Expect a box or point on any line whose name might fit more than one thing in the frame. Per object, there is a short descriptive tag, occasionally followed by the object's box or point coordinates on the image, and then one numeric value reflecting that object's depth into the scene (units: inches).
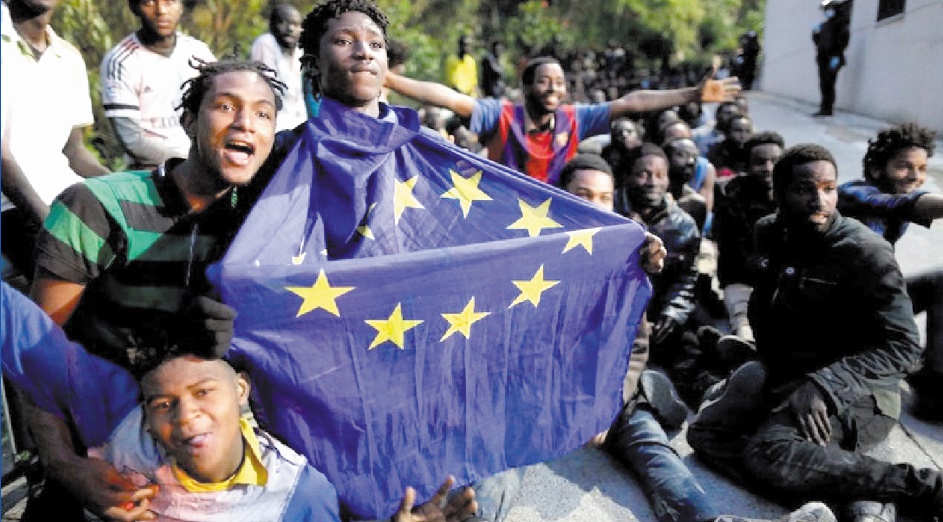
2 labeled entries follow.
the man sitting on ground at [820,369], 119.3
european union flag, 91.6
